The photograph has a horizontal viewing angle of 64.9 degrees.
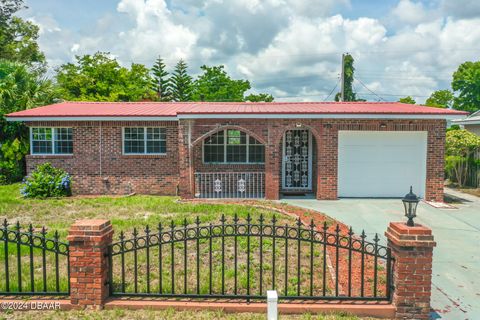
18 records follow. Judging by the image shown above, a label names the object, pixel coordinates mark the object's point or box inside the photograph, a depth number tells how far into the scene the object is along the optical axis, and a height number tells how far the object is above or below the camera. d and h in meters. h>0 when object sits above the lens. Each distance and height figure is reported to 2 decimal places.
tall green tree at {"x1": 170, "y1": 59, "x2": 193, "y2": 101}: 39.84 +6.69
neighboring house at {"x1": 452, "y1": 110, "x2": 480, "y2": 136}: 20.16 +1.28
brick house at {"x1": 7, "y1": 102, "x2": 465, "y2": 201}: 13.19 -0.08
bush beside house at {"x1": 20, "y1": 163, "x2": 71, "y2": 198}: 13.76 -1.36
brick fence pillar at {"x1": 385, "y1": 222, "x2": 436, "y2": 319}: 4.72 -1.56
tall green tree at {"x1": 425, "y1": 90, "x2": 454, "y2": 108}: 44.58 +5.72
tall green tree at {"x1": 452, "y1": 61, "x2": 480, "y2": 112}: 38.22 +6.36
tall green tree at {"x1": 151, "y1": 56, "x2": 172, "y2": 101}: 39.12 +6.65
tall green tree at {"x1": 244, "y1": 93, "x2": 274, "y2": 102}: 50.21 +6.57
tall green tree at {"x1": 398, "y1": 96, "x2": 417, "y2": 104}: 46.16 +5.71
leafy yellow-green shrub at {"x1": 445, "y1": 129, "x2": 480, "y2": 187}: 16.22 -0.24
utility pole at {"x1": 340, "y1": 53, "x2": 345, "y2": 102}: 31.55 +5.23
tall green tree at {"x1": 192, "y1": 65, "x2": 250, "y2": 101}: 42.38 +6.92
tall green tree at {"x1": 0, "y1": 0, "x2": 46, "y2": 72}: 32.34 +9.75
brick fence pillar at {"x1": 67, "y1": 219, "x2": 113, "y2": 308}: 4.88 -1.50
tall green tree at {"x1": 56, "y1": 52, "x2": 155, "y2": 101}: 30.80 +5.52
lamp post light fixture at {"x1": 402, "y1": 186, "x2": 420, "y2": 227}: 4.86 -0.76
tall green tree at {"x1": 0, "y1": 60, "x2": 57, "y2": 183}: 16.78 +2.07
